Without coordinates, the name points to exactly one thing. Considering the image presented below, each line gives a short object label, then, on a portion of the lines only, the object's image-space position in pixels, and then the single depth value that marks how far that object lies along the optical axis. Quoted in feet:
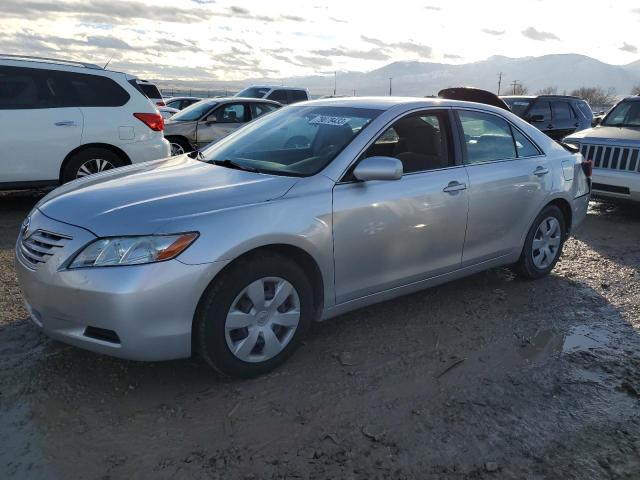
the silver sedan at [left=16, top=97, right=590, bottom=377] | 9.32
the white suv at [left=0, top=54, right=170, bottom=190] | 21.57
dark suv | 42.86
